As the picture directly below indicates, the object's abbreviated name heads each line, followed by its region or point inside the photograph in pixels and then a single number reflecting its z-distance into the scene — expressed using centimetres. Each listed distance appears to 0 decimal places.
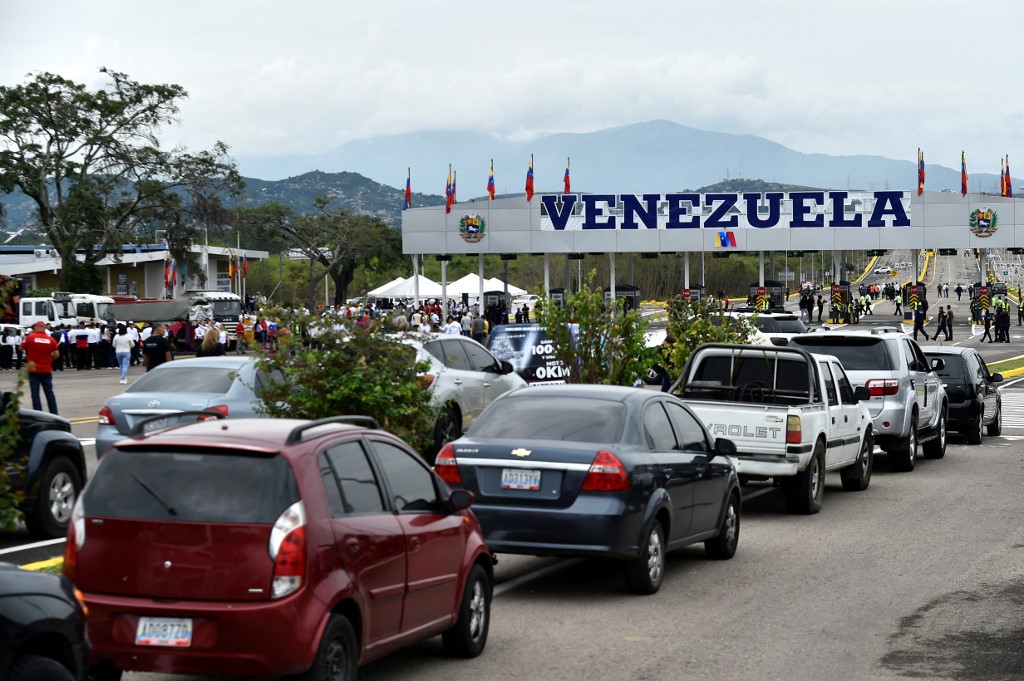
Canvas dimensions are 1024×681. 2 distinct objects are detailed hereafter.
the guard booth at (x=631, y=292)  6144
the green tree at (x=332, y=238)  10081
